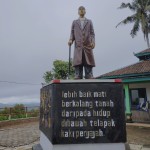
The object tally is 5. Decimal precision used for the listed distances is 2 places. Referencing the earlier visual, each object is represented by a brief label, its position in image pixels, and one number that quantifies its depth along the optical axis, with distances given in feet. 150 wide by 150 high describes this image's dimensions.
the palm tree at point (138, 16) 101.50
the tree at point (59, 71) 95.50
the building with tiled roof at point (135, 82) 52.26
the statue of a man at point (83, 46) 19.63
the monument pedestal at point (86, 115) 15.65
